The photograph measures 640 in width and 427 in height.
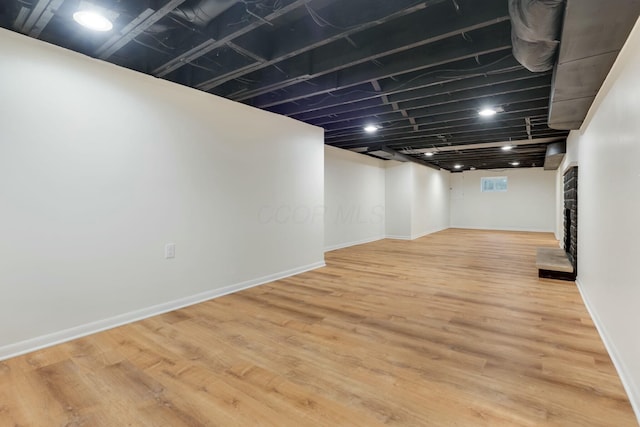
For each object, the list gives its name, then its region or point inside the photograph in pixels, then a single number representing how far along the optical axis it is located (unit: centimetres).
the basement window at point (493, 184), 1128
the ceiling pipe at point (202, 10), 188
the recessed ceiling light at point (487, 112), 388
